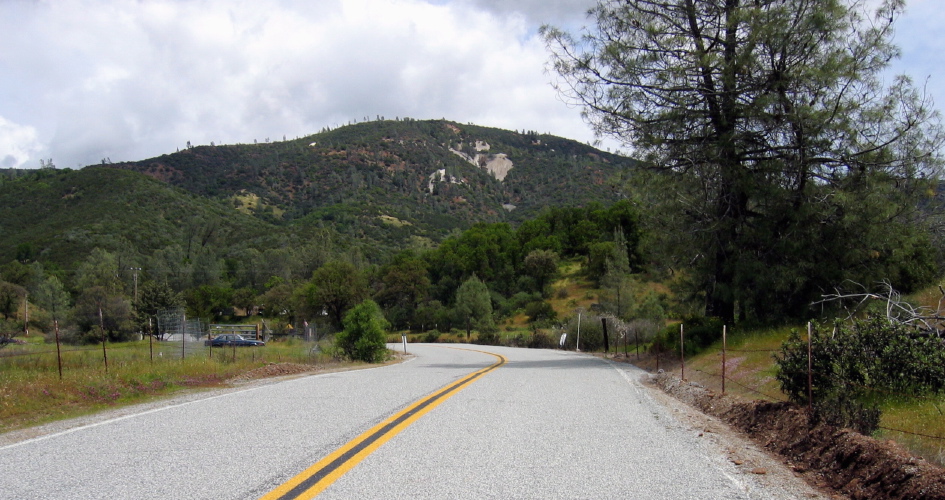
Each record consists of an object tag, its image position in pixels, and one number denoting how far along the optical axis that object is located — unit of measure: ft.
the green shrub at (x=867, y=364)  27.25
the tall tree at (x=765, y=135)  60.90
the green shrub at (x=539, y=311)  255.50
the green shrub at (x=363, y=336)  82.33
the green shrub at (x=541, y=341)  173.58
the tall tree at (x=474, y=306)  242.17
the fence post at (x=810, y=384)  26.35
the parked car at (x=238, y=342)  133.18
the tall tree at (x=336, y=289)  176.86
